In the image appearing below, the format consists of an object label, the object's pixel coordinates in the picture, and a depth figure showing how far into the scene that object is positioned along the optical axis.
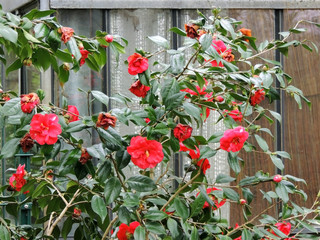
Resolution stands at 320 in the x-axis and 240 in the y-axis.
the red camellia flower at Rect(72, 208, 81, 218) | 3.07
